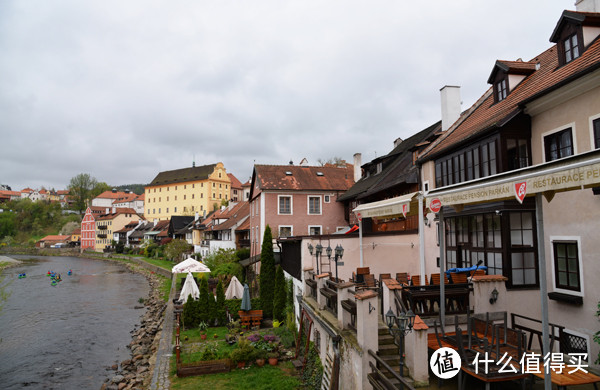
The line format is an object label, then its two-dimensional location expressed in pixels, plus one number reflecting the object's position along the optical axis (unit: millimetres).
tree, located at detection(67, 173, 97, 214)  122375
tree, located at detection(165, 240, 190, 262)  54750
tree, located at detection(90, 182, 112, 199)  124938
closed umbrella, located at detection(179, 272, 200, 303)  23875
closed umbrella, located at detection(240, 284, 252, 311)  18984
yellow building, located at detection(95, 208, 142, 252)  94500
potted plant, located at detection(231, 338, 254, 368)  13492
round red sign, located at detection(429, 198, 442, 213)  7946
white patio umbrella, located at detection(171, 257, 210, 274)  25234
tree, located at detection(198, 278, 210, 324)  20000
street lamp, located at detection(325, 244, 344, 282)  13056
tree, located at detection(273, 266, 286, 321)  19344
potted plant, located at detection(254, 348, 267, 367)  13500
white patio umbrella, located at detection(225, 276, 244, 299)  23266
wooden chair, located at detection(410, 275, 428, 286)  10769
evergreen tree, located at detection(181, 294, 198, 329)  19812
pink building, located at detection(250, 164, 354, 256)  28969
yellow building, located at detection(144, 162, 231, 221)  94875
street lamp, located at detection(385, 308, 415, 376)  6402
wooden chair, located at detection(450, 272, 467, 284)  10034
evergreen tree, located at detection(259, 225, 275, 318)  20938
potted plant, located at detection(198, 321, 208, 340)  18803
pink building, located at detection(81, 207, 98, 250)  97312
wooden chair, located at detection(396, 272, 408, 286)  11940
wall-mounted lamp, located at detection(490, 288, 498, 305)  8766
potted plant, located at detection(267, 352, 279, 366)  13547
